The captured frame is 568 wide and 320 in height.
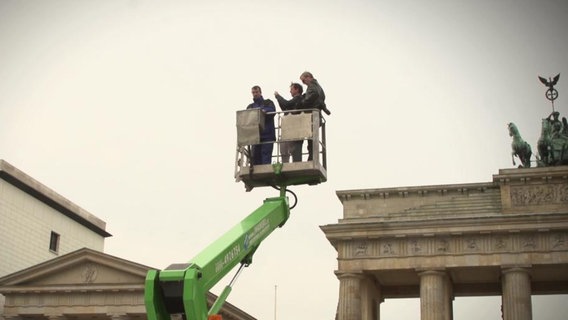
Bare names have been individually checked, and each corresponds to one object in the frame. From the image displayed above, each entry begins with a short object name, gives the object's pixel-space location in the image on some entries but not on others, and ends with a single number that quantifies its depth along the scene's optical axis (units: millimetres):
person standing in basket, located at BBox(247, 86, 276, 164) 12945
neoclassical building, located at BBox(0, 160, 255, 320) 47281
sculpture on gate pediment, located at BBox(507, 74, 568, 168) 49906
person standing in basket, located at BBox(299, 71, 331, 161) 13000
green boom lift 9727
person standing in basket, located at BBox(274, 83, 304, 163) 12805
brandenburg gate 47219
